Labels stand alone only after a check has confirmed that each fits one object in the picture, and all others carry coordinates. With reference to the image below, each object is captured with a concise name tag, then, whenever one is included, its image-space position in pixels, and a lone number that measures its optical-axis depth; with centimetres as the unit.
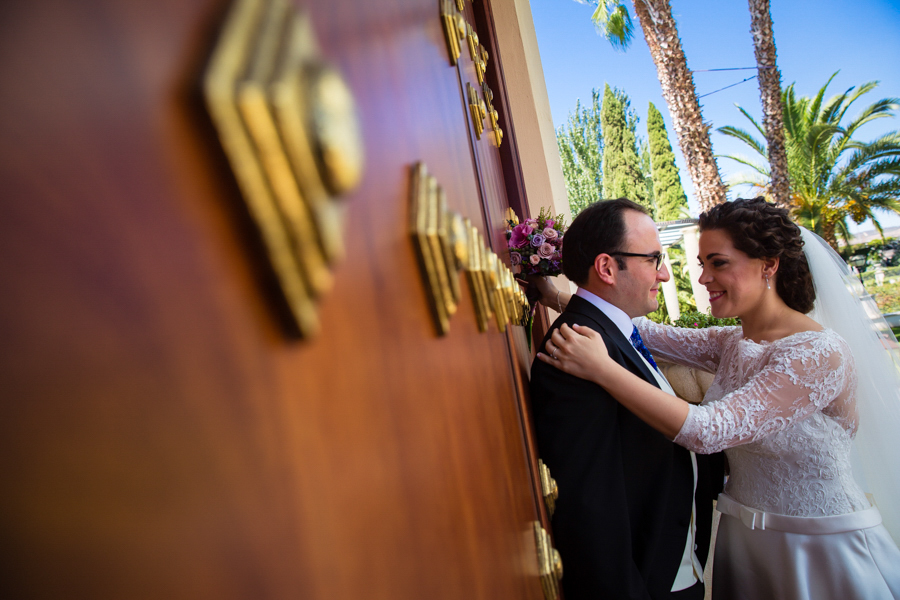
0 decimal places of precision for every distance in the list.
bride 153
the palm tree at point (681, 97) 988
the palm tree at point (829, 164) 1332
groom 127
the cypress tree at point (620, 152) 1997
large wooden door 11
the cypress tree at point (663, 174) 1920
